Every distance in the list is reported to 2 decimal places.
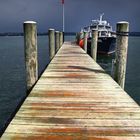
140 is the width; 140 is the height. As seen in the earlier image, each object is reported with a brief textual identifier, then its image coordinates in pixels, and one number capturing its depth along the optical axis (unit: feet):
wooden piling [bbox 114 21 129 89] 14.92
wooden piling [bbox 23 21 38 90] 14.24
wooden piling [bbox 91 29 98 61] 31.24
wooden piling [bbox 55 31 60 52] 37.91
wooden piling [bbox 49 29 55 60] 31.43
